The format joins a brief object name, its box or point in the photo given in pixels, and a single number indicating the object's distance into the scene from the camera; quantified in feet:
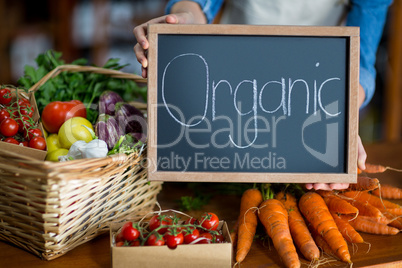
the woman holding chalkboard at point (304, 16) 3.56
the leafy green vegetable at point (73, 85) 4.25
